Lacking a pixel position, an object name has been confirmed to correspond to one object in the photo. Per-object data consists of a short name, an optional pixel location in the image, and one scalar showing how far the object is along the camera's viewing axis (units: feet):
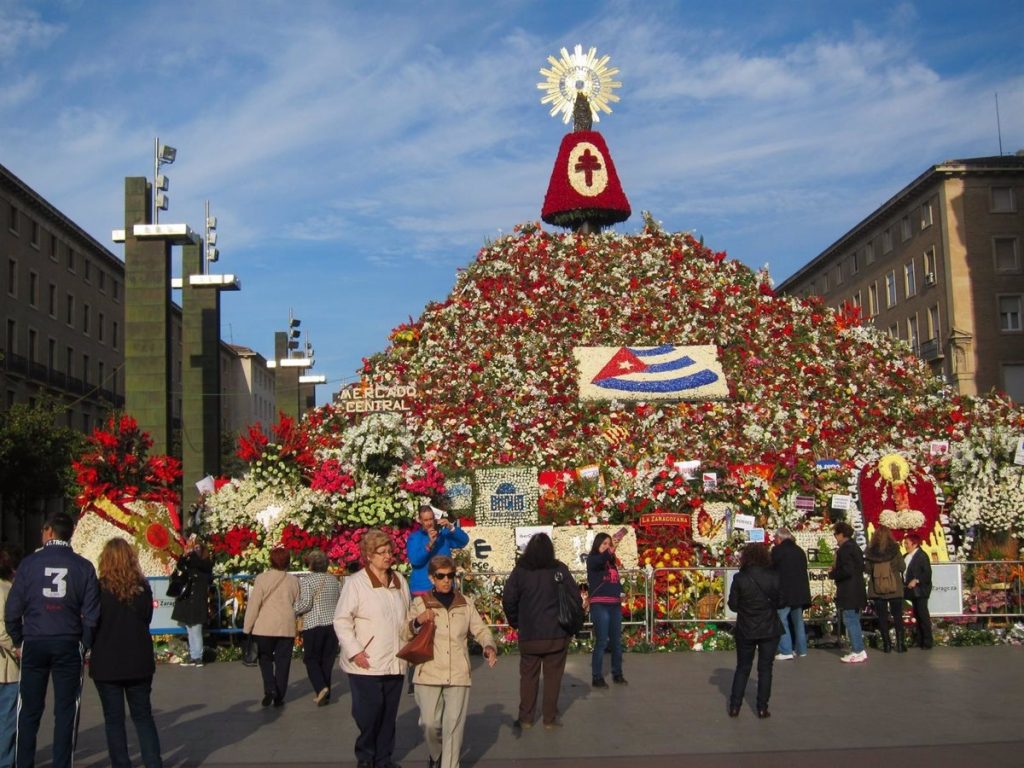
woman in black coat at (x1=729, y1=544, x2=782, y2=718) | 32.76
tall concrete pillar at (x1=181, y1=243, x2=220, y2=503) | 93.40
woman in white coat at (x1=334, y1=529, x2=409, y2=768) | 25.76
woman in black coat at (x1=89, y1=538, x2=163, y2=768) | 25.02
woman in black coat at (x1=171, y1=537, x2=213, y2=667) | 46.60
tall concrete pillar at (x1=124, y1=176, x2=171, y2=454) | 74.08
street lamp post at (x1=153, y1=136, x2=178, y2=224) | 80.74
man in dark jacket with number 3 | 25.18
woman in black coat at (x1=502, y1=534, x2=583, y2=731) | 31.89
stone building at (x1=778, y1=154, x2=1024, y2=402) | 164.45
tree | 127.75
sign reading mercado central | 68.08
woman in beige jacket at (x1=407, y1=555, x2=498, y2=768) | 25.55
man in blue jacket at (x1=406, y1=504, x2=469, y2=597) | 39.37
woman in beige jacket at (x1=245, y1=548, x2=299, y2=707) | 36.58
